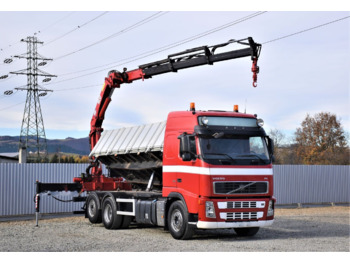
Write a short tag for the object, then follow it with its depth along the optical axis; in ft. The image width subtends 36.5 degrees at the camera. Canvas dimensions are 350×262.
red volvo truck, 43.93
